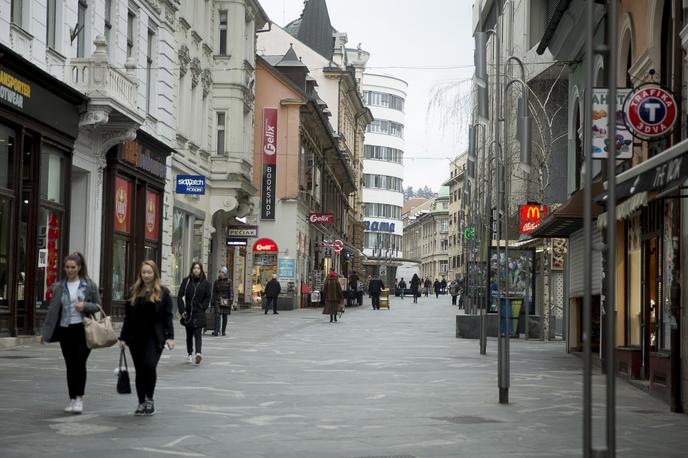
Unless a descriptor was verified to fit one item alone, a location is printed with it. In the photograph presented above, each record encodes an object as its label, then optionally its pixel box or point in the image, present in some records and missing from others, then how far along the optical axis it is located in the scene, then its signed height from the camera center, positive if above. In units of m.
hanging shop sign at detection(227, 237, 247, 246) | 46.66 +1.77
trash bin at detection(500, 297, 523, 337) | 31.22 -0.59
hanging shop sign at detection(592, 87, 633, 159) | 10.95 +1.91
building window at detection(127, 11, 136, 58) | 31.28 +6.69
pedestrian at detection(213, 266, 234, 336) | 28.09 -0.31
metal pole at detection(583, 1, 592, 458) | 6.67 +0.30
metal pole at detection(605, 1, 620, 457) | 6.60 +0.41
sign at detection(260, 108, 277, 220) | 48.06 +5.16
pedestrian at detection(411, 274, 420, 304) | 80.50 +0.14
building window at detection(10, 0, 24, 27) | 22.47 +5.22
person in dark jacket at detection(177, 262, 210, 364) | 19.25 -0.33
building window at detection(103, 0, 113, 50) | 28.91 +6.47
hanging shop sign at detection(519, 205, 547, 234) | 30.48 +1.96
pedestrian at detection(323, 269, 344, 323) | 40.31 -0.27
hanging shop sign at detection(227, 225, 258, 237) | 47.12 +2.19
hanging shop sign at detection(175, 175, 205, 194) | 35.31 +3.03
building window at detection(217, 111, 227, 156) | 45.00 +5.89
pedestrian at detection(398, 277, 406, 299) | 100.12 +0.11
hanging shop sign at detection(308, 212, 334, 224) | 58.88 +3.46
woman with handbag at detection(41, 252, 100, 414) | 12.30 -0.34
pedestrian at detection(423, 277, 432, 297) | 111.07 +0.25
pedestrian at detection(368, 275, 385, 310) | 59.34 -0.11
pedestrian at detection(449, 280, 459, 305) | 79.19 -0.13
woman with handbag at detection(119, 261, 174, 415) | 12.30 -0.43
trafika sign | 13.42 +2.07
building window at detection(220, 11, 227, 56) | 44.75 +9.62
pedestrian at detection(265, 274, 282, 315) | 47.03 -0.24
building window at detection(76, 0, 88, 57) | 26.72 +5.77
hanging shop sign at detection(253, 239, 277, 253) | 54.06 +1.85
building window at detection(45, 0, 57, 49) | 24.52 +5.46
